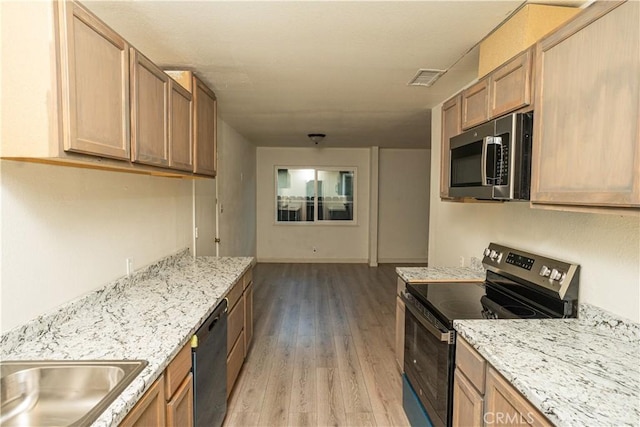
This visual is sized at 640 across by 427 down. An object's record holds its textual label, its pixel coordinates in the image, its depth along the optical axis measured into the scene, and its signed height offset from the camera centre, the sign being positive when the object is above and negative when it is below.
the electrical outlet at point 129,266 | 2.29 -0.47
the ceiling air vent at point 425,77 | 2.54 +0.91
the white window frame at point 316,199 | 7.26 -0.06
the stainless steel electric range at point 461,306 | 1.72 -0.59
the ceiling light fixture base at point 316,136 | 5.36 +0.92
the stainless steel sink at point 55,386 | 1.22 -0.68
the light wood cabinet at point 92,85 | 1.21 +0.43
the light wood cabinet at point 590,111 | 1.09 +0.31
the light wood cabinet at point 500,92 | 1.57 +0.54
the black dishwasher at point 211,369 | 1.69 -0.93
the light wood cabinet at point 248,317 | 2.97 -1.07
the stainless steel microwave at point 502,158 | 1.58 +0.19
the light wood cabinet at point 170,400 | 1.19 -0.78
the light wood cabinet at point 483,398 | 1.16 -0.75
